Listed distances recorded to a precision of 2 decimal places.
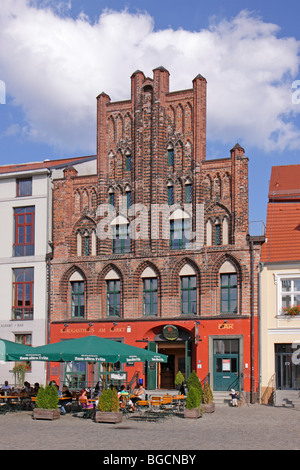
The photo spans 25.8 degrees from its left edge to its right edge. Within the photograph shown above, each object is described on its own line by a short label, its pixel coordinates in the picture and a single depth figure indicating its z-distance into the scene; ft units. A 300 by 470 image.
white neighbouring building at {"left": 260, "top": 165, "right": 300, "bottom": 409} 104.67
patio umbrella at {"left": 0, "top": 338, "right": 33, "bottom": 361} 84.17
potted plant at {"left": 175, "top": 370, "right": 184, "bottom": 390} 106.93
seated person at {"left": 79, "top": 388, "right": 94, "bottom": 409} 80.18
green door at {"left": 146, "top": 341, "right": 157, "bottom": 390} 112.69
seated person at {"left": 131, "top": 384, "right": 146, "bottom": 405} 85.40
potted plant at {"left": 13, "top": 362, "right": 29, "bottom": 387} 118.83
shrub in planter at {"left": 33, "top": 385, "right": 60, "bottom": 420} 76.84
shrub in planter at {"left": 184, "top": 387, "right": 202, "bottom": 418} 78.50
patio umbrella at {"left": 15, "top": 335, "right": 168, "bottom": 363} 79.92
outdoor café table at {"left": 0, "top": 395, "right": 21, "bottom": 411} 87.66
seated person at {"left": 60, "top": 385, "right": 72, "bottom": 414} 84.80
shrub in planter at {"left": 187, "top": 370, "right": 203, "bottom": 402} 85.35
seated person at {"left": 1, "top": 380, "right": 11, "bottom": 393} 100.28
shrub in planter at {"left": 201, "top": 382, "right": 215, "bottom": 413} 86.07
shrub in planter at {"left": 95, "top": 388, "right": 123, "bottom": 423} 73.61
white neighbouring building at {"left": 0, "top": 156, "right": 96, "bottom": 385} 122.31
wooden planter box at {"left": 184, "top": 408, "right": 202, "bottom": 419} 78.43
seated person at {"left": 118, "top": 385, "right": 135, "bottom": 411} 81.87
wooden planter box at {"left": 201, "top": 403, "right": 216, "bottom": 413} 85.92
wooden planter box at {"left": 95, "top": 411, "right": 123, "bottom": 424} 73.51
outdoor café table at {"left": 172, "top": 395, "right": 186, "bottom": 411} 87.51
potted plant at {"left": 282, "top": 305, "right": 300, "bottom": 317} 104.53
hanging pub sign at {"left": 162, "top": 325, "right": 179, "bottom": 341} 111.24
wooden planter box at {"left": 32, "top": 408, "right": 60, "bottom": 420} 76.43
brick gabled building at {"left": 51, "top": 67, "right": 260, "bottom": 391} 110.22
